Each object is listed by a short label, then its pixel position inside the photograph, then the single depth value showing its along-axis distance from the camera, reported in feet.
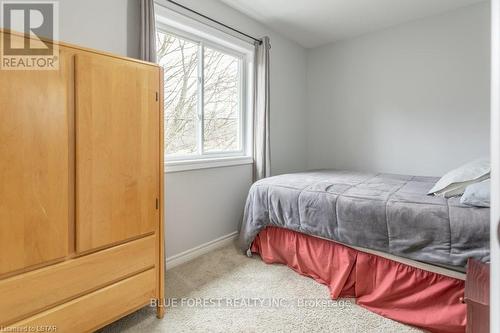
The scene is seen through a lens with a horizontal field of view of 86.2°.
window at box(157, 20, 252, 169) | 8.02
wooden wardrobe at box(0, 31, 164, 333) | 3.62
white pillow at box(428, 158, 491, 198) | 5.70
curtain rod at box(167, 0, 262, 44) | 7.39
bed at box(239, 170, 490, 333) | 4.89
